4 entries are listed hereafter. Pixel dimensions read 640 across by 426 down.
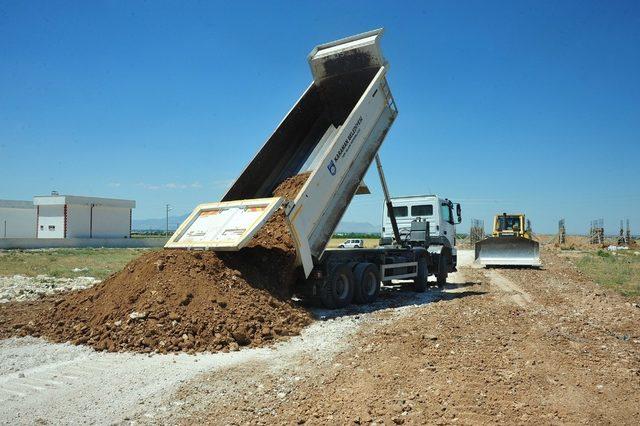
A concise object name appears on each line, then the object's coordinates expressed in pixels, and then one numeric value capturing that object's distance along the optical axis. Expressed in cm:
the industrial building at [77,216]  5178
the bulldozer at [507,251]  2189
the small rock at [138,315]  730
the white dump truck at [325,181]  923
